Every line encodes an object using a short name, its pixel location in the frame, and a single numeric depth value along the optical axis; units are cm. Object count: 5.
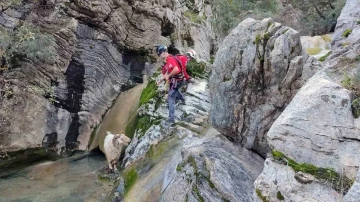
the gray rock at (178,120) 1080
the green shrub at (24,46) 1279
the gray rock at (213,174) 723
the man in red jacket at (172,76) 1064
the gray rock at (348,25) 758
